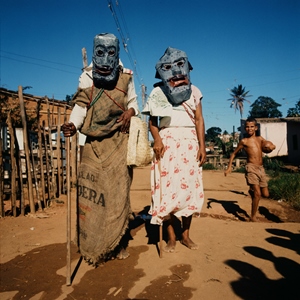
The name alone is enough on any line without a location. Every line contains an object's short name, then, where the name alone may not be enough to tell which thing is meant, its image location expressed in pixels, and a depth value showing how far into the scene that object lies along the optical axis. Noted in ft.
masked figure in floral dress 9.78
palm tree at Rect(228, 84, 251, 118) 151.74
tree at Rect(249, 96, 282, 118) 200.34
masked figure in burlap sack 9.14
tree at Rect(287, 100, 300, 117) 138.45
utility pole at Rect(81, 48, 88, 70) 27.94
